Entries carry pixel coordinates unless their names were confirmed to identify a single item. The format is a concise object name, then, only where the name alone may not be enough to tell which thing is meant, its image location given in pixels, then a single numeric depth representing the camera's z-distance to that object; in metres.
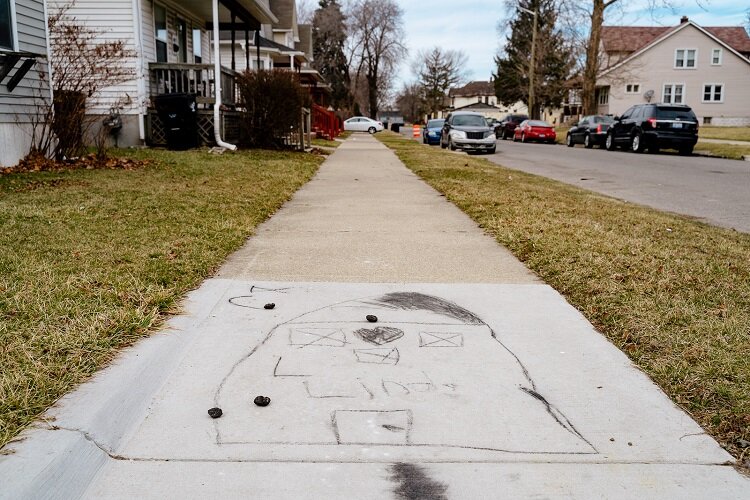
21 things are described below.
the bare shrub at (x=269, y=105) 16.66
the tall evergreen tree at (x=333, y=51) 73.88
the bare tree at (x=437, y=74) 109.00
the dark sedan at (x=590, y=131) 28.59
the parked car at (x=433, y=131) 31.38
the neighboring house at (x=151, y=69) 17.03
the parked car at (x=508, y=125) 41.66
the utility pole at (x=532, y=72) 49.22
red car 36.75
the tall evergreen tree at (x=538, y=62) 58.47
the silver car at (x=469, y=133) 24.45
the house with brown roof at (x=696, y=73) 56.03
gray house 11.27
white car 57.81
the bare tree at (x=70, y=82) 11.96
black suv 23.52
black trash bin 15.92
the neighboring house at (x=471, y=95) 140.62
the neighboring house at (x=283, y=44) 35.53
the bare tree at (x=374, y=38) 73.00
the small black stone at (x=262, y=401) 2.96
